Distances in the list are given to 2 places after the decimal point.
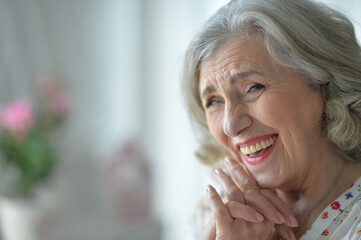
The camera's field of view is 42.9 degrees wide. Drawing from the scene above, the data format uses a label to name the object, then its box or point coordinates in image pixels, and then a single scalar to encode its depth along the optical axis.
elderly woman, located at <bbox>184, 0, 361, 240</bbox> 1.20
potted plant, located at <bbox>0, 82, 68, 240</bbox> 2.42
